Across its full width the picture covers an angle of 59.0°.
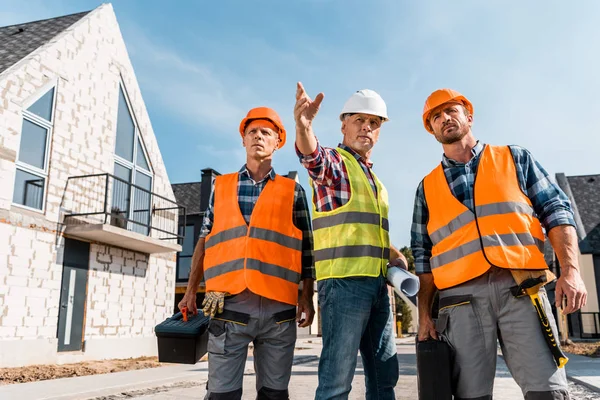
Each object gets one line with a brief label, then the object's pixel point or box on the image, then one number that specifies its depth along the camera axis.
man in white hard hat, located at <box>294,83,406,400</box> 2.84
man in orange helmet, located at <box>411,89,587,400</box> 2.56
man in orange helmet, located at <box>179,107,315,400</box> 3.08
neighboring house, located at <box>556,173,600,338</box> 24.67
